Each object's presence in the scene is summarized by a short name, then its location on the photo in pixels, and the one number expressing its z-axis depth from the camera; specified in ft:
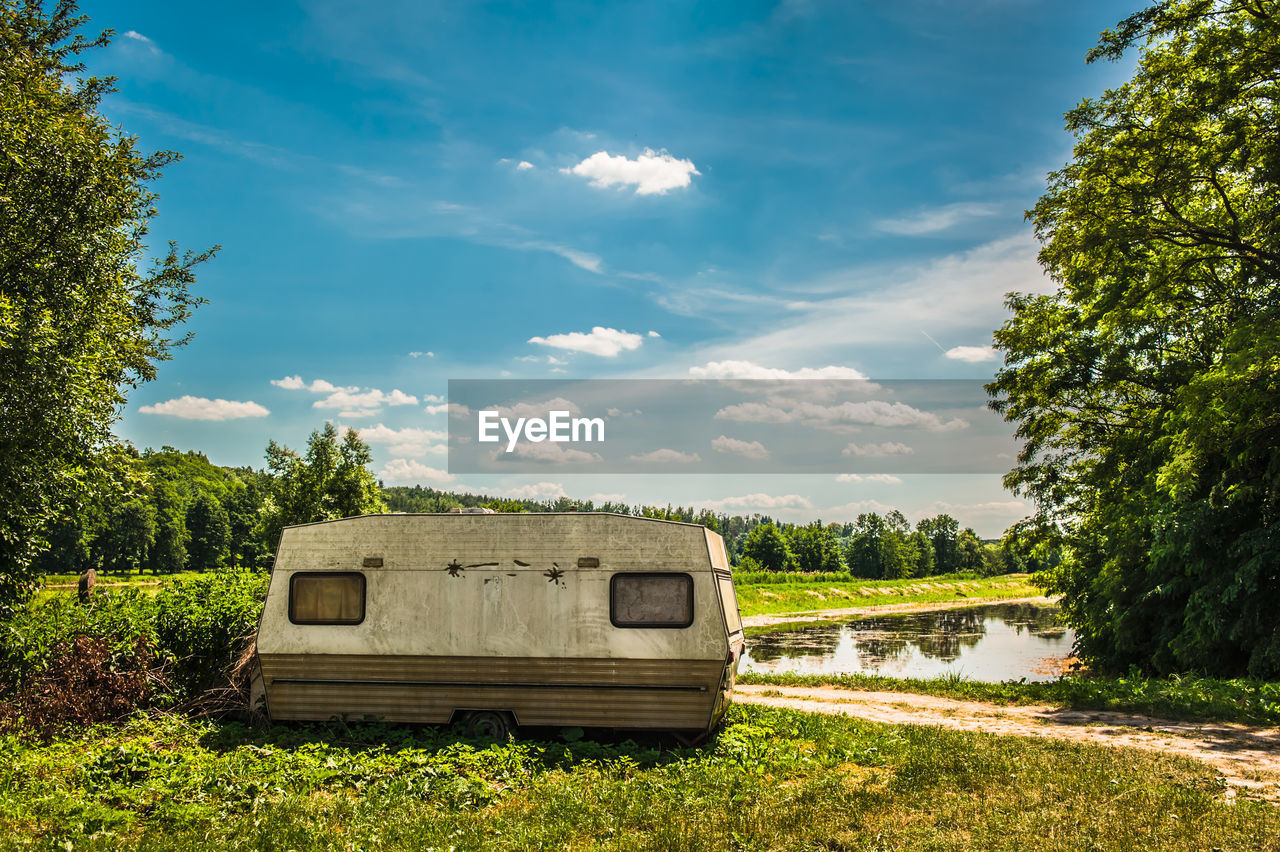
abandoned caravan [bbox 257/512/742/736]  31.86
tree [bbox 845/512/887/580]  331.57
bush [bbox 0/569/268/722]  34.32
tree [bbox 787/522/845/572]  323.98
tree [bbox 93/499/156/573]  290.15
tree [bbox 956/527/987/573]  384.06
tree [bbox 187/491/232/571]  341.00
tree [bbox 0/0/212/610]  38.70
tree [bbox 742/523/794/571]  289.74
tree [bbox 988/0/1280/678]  48.26
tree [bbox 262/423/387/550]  123.34
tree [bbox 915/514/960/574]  383.49
